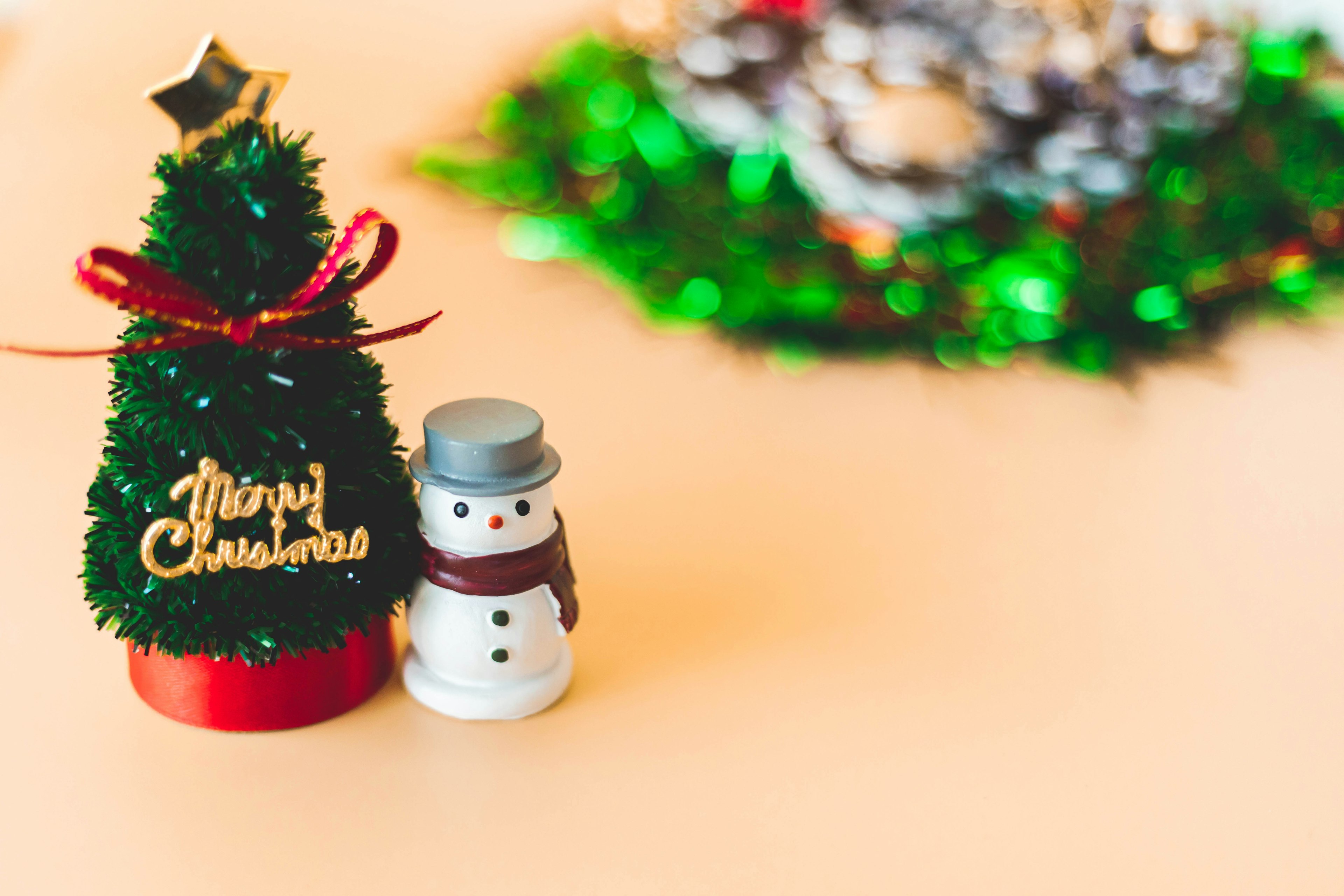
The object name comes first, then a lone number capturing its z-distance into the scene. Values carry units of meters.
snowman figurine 0.49
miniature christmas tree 0.47
